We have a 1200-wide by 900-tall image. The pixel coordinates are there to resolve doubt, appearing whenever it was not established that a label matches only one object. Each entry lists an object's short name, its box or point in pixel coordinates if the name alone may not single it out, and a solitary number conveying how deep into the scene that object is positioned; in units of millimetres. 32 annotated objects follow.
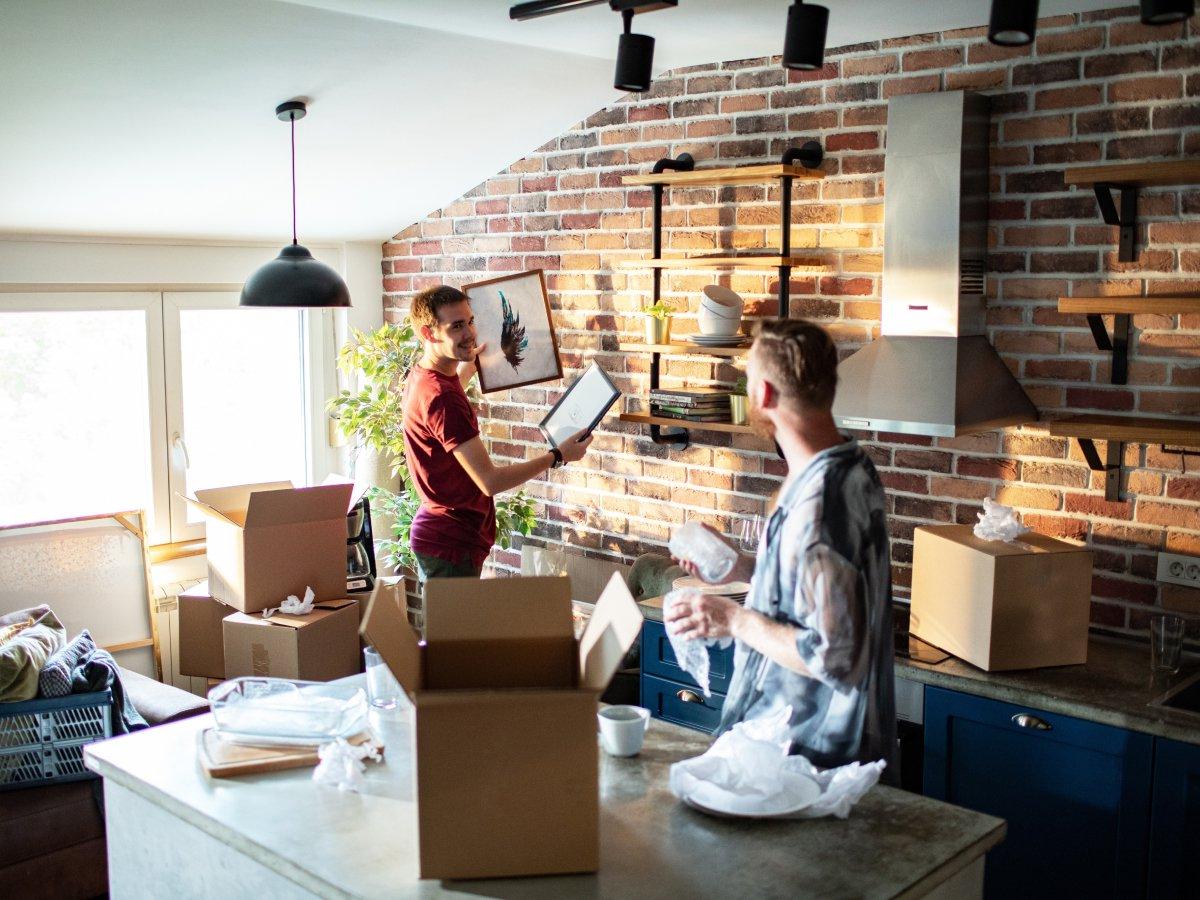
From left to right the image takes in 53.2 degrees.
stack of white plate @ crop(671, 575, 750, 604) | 3356
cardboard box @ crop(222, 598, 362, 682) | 4125
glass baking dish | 2213
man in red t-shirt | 3711
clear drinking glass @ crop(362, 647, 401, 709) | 2297
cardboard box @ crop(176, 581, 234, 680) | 4387
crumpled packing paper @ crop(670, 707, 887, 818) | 1911
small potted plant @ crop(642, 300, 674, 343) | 4055
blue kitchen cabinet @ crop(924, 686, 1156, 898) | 2715
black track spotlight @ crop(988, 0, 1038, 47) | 2295
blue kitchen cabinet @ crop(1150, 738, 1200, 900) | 2609
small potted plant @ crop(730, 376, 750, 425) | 3861
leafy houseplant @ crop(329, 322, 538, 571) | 4785
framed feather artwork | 4496
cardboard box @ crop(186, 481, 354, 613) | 4141
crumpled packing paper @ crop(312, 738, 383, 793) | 2062
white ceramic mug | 2164
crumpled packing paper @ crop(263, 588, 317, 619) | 4199
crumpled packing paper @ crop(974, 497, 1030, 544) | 3029
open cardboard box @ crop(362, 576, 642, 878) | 1695
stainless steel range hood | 3219
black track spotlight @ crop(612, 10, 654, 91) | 2918
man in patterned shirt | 1981
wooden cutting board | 2109
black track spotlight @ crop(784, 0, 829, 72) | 2625
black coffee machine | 4539
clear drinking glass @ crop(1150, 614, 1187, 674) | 2902
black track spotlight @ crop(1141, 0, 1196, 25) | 2160
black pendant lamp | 3570
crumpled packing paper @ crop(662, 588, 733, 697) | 2121
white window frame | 4672
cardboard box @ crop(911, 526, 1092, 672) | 2943
